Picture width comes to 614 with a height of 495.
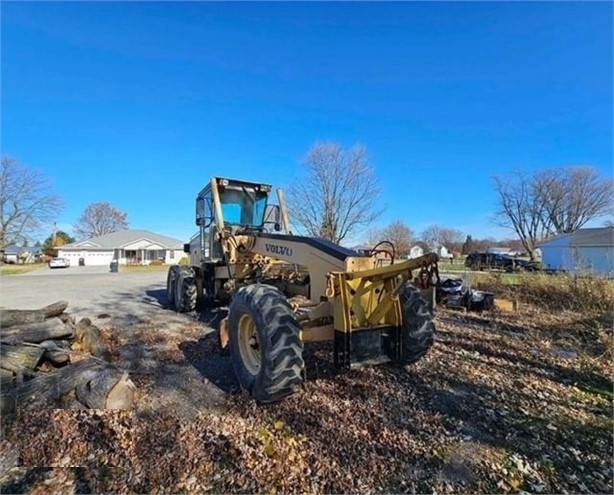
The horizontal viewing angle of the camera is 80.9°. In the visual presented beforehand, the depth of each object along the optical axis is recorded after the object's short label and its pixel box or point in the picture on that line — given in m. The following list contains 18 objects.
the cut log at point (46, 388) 3.33
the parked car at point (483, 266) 14.88
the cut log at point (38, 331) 4.72
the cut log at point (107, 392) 3.41
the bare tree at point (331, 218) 22.06
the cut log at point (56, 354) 4.44
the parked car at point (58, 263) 40.28
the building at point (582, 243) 27.85
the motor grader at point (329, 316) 3.45
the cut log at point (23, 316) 5.34
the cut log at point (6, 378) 3.52
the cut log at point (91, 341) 5.28
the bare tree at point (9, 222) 41.06
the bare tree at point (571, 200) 42.06
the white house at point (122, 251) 47.31
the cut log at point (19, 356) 3.87
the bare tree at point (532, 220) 43.44
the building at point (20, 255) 59.44
